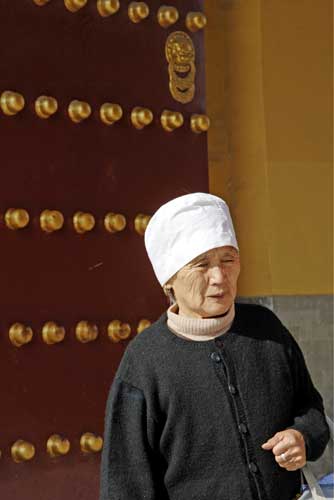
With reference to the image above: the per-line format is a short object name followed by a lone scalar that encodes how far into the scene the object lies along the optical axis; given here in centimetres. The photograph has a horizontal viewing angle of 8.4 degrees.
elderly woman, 364
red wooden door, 538
